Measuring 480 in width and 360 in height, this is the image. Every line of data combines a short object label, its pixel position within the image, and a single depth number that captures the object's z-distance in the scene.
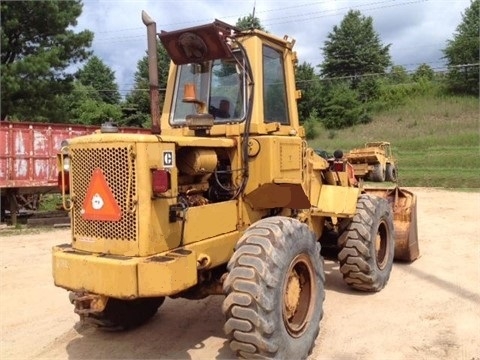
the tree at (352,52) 50.12
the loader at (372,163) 18.91
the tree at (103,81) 57.25
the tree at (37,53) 19.27
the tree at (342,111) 38.72
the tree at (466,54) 39.94
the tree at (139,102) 43.53
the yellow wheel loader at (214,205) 3.63
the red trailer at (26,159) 11.94
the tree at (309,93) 42.12
